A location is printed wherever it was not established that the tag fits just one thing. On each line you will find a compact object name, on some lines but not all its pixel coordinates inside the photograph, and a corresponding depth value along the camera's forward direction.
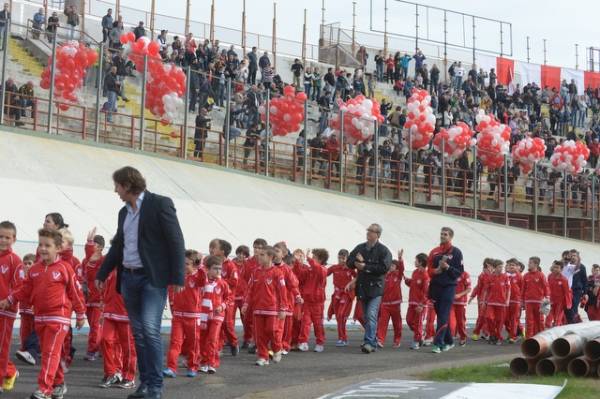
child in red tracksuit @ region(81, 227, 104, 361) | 12.72
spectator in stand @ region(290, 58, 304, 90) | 42.25
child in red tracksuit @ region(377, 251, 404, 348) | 17.09
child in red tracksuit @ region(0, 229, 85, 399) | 9.09
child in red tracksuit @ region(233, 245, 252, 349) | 15.62
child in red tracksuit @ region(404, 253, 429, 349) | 17.45
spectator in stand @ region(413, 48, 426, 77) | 49.75
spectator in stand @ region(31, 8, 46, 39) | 34.50
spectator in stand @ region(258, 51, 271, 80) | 39.55
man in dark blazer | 8.68
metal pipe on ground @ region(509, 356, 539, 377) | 11.36
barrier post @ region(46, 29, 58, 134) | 22.28
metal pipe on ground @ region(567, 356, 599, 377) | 10.93
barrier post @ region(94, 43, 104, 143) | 22.95
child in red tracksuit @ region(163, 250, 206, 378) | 11.52
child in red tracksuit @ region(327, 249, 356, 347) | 16.98
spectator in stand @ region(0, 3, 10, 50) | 21.20
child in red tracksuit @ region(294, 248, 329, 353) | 16.00
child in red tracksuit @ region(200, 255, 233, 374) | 12.13
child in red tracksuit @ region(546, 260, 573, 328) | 19.92
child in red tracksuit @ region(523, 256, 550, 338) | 19.06
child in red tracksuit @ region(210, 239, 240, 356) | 14.43
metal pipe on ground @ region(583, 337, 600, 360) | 11.01
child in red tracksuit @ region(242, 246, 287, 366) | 13.20
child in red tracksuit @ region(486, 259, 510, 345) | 19.41
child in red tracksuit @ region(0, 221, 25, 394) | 9.50
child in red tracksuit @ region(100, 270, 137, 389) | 10.48
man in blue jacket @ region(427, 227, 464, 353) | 15.79
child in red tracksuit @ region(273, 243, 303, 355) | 13.57
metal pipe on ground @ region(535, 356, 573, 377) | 11.23
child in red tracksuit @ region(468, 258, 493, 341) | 19.77
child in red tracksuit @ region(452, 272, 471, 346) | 17.78
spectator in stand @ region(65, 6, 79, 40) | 34.56
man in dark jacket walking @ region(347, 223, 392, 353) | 15.53
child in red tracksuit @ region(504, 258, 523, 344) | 19.80
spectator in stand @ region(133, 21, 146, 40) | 33.74
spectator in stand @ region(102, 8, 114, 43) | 32.44
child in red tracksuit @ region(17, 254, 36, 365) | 11.65
